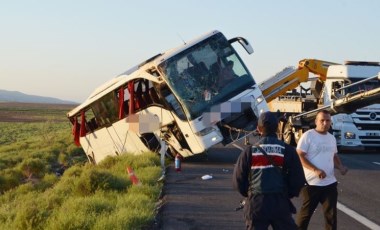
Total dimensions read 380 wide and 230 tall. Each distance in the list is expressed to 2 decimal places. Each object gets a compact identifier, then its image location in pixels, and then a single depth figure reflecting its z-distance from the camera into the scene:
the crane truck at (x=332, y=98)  19.62
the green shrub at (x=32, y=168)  20.12
